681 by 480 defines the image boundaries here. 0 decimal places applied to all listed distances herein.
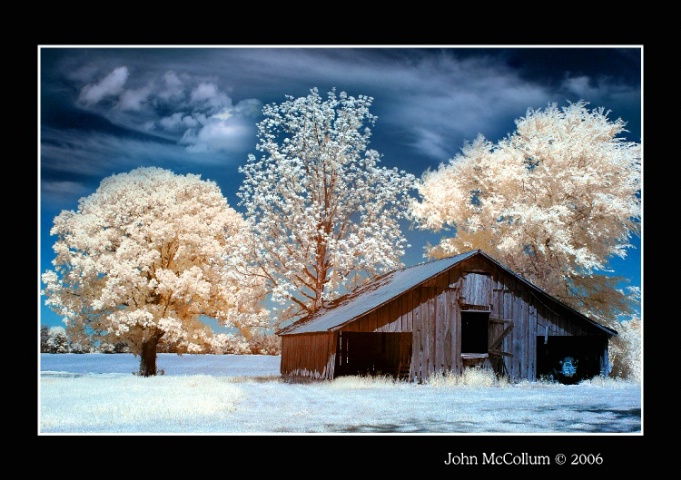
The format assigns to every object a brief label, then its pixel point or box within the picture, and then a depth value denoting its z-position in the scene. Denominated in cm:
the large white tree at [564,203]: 3231
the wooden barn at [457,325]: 2544
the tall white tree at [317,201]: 3198
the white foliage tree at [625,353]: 3148
